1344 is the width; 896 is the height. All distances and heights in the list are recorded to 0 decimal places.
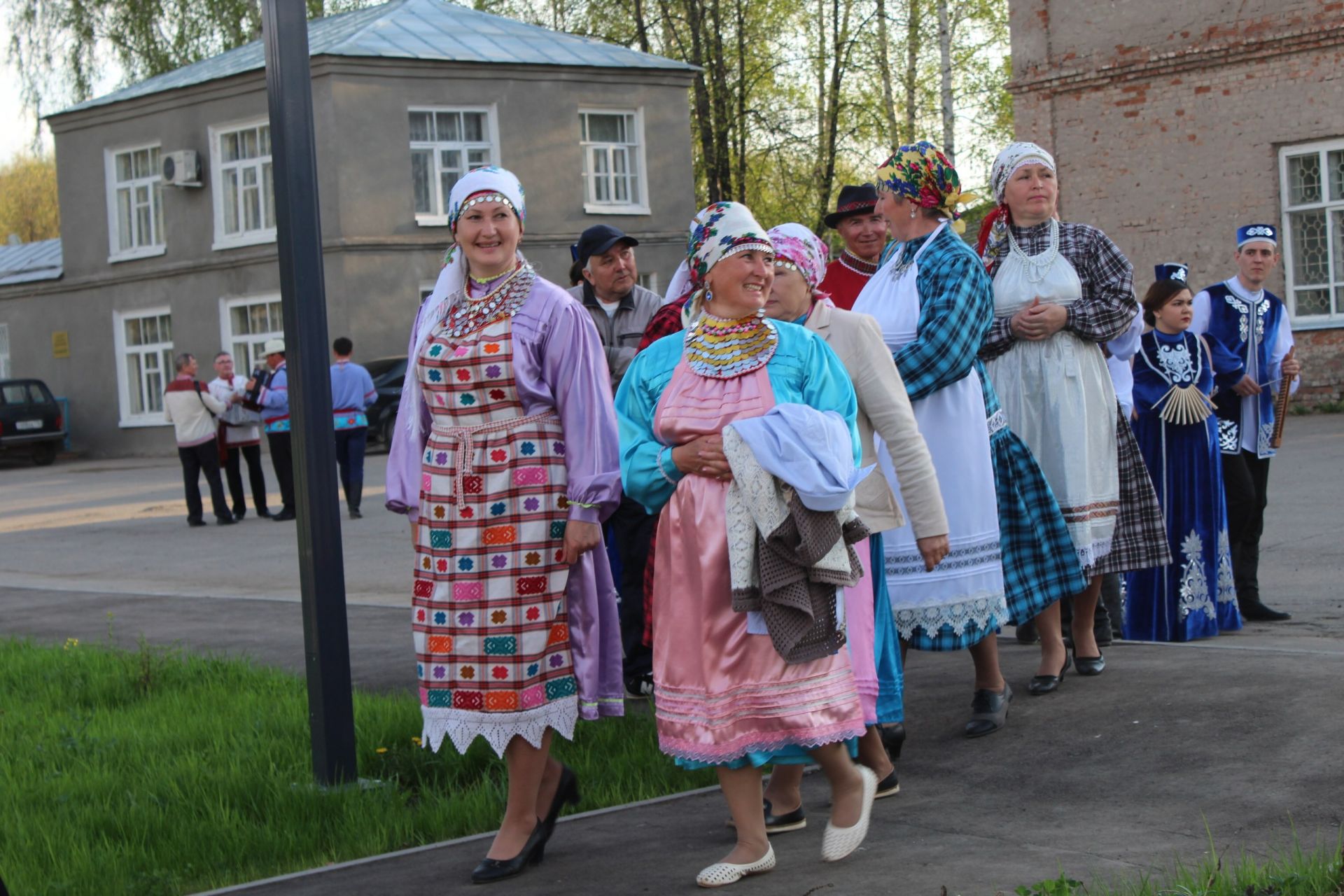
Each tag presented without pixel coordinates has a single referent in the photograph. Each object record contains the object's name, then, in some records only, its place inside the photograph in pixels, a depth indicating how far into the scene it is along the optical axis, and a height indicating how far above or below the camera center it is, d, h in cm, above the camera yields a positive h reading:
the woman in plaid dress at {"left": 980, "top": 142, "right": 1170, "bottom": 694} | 625 -5
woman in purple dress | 470 -39
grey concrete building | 3023 +436
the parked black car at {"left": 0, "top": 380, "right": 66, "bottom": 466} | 3303 -10
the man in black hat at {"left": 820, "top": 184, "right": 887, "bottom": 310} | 720 +58
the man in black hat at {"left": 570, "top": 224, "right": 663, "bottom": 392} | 742 +41
